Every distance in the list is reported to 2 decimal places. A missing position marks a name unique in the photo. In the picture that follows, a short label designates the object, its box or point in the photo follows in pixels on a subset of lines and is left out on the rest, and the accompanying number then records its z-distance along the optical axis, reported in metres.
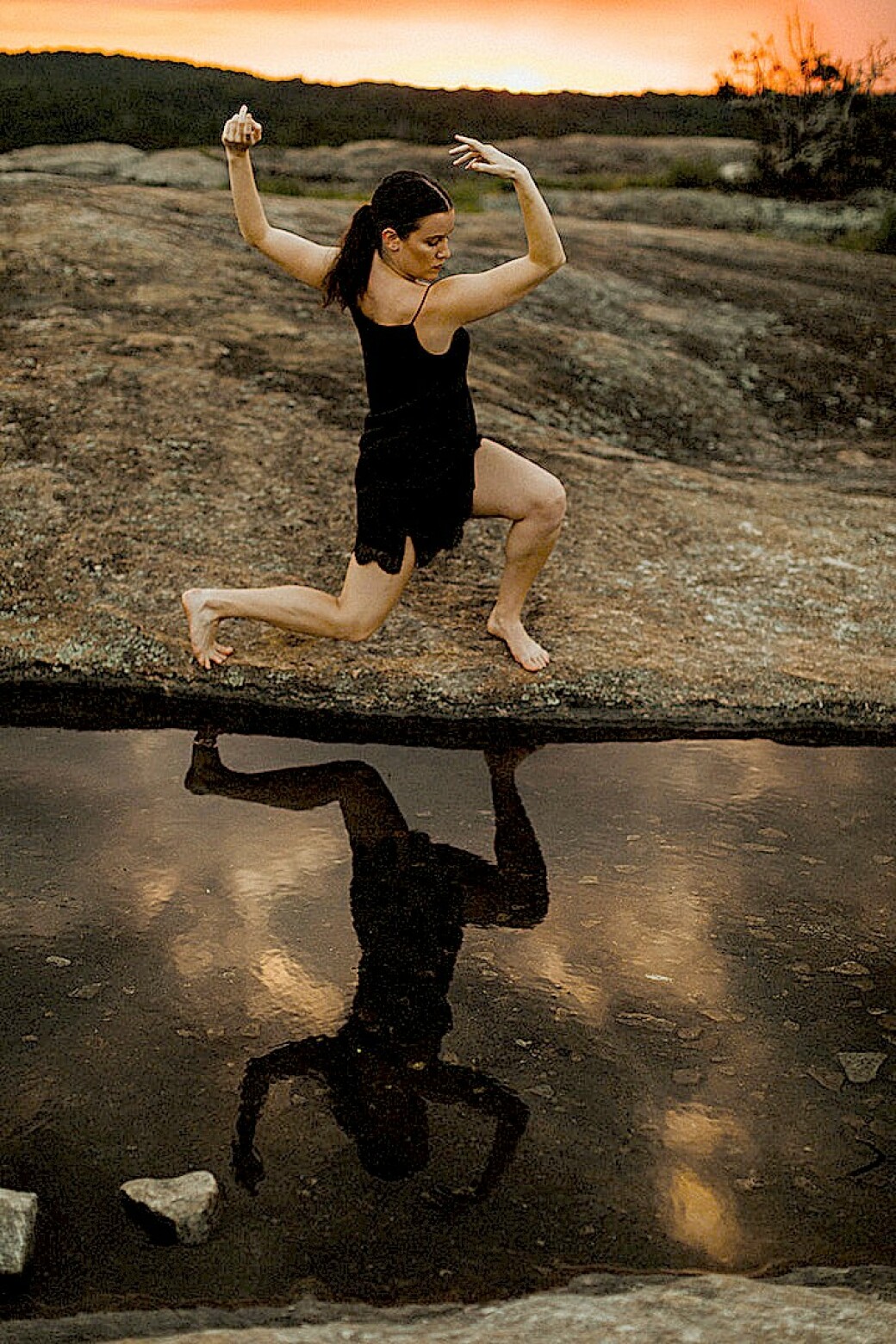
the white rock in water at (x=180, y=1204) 2.12
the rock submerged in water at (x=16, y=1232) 2.03
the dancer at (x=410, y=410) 3.64
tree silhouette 15.99
